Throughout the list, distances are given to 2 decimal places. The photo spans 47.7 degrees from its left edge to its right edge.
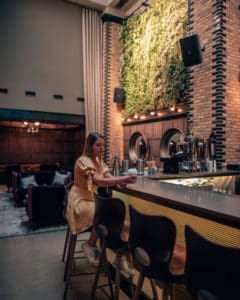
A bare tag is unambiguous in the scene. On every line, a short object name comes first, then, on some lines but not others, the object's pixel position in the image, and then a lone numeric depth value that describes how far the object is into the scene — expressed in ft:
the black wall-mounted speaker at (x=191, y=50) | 16.94
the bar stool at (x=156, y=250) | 4.91
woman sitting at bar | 8.18
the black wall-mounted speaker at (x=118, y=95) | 26.58
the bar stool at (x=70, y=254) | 7.79
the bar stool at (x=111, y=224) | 6.58
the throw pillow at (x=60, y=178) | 23.07
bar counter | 5.23
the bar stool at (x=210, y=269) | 3.46
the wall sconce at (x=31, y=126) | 36.09
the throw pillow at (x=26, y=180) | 21.71
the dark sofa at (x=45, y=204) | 16.35
